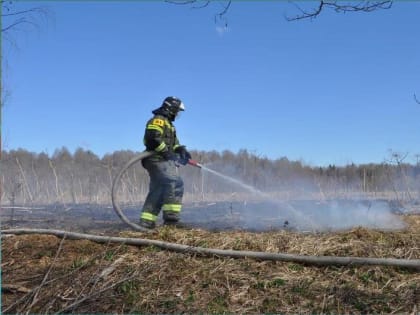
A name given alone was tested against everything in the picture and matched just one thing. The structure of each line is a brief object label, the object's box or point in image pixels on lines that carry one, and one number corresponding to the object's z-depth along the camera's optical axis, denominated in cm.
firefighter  692
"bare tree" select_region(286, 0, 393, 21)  474
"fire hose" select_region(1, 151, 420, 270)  418
